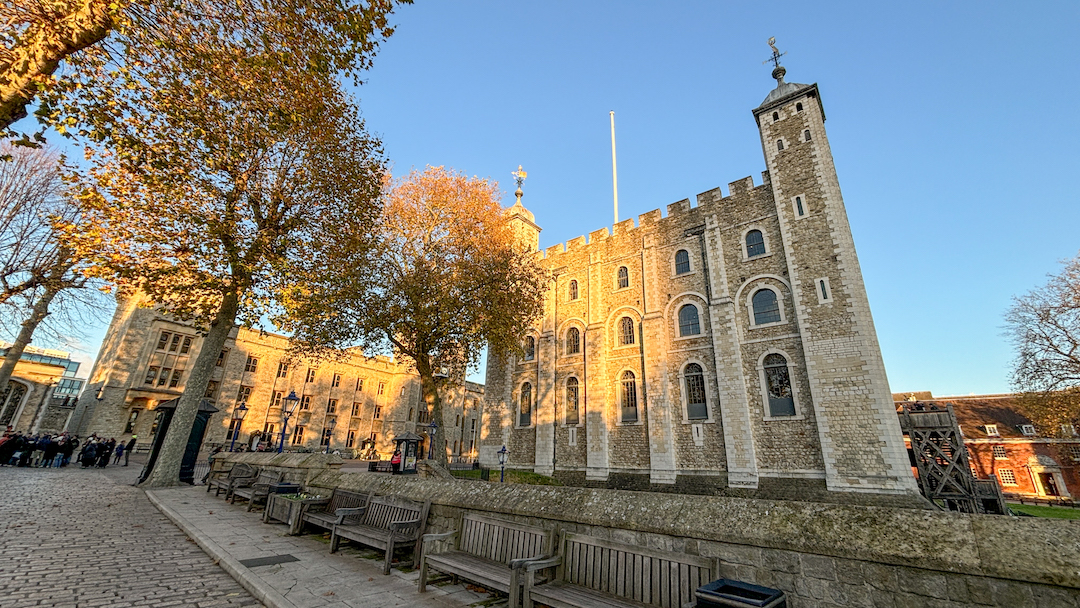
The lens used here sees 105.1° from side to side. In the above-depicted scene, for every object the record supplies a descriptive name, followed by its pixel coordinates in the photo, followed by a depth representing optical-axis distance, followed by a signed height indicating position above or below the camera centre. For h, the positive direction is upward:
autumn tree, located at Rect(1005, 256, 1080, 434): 18.64 +4.22
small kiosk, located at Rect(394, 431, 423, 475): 22.02 -0.51
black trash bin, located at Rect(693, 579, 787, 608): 2.88 -0.98
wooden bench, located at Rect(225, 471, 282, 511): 9.53 -1.23
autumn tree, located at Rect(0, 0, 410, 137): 6.02 +6.19
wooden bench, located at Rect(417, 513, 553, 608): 4.48 -1.27
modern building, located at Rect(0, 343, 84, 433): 29.11 +1.90
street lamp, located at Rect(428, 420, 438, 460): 17.02 +0.17
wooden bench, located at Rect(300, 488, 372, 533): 7.29 -1.22
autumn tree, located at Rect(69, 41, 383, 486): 8.96 +6.43
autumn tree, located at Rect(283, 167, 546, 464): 15.80 +5.91
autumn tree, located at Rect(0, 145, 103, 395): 16.06 +6.62
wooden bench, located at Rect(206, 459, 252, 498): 11.10 -1.11
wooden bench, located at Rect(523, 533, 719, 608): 3.68 -1.17
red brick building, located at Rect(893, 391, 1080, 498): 29.84 +0.89
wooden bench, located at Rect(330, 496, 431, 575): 5.80 -1.25
